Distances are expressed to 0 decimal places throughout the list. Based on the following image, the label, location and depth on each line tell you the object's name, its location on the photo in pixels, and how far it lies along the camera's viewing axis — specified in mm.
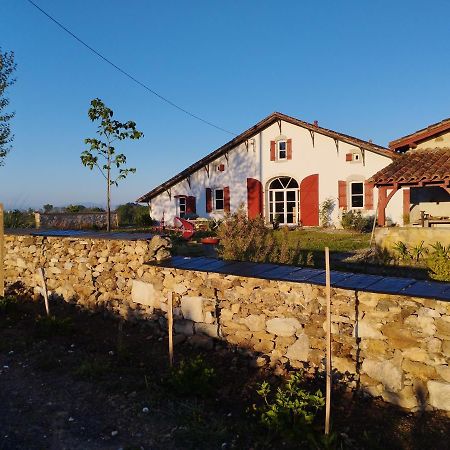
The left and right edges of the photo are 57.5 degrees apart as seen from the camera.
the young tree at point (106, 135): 17828
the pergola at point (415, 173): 12774
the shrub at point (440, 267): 6758
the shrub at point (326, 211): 19328
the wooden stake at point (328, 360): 3264
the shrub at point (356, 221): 17766
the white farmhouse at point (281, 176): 18672
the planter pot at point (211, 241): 12705
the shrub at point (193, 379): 4090
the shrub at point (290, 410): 3326
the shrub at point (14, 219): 13744
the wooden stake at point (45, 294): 6293
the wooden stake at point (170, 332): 4603
